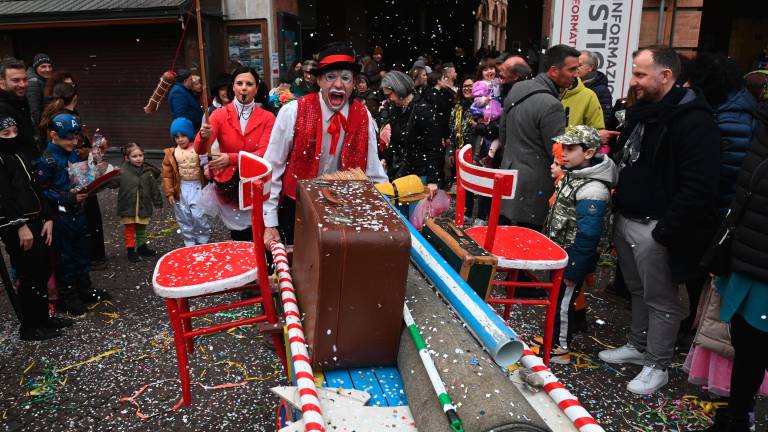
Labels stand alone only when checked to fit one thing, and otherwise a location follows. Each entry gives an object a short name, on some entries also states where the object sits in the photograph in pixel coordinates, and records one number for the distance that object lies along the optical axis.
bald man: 5.47
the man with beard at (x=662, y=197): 2.79
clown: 2.89
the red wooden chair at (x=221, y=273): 2.22
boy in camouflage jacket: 3.35
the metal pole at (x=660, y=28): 7.79
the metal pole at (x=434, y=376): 1.41
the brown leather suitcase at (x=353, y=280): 1.67
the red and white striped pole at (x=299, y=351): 1.41
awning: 9.70
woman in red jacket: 4.31
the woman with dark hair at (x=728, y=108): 3.21
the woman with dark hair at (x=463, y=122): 7.16
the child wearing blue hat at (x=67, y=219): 4.23
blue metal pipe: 1.63
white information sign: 7.20
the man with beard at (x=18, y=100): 3.65
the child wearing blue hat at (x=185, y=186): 5.15
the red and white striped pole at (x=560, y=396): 1.39
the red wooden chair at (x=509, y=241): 2.53
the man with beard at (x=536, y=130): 4.07
